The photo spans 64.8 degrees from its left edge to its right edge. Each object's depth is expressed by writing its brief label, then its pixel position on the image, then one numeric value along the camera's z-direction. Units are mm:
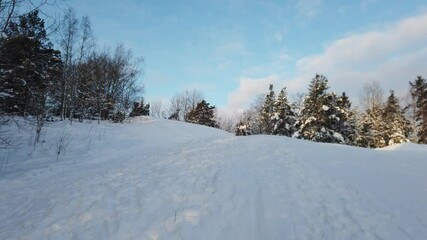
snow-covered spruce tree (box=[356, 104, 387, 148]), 43438
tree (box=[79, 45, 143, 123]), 32503
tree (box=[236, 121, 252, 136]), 49147
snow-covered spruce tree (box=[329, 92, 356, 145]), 33219
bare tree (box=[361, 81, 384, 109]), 50709
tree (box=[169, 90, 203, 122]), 73031
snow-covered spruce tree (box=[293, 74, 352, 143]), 32656
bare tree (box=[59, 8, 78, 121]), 27569
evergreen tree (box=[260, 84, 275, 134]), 49375
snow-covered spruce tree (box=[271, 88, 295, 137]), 40375
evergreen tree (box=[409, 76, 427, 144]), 39656
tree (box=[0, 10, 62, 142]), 9820
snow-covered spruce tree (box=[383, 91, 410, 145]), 40519
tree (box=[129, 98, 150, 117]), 38138
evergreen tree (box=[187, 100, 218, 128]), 57156
